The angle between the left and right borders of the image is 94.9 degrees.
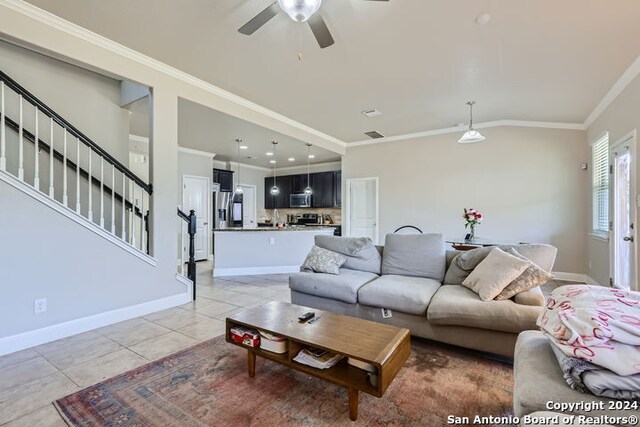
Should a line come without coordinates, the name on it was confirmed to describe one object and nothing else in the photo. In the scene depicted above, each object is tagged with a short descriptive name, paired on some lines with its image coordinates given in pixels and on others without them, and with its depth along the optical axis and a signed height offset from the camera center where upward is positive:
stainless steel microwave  8.52 +0.32
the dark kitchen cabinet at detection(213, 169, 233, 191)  7.59 +0.87
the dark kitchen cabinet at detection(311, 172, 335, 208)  8.15 +0.62
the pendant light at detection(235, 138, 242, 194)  5.82 +0.84
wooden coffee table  1.62 -0.80
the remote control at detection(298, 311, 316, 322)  2.12 -0.78
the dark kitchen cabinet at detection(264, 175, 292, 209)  8.95 +0.53
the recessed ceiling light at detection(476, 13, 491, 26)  2.40 +1.61
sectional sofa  2.26 -0.75
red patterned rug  1.67 -1.18
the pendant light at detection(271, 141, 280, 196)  6.08 +1.40
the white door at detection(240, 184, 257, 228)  8.65 +0.15
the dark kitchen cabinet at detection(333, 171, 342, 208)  8.02 +0.64
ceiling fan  1.86 +1.33
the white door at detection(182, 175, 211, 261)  6.70 +0.14
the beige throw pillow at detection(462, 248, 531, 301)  2.37 -0.52
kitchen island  5.42 -0.74
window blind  4.06 +0.40
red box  2.02 -0.88
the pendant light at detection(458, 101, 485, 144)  3.96 +1.02
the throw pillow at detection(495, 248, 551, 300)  2.34 -0.56
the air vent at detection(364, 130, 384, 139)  6.02 +1.62
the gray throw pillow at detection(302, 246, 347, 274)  3.38 -0.59
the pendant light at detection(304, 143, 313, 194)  6.74 +0.95
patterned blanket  1.04 -0.45
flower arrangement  4.33 -0.12
